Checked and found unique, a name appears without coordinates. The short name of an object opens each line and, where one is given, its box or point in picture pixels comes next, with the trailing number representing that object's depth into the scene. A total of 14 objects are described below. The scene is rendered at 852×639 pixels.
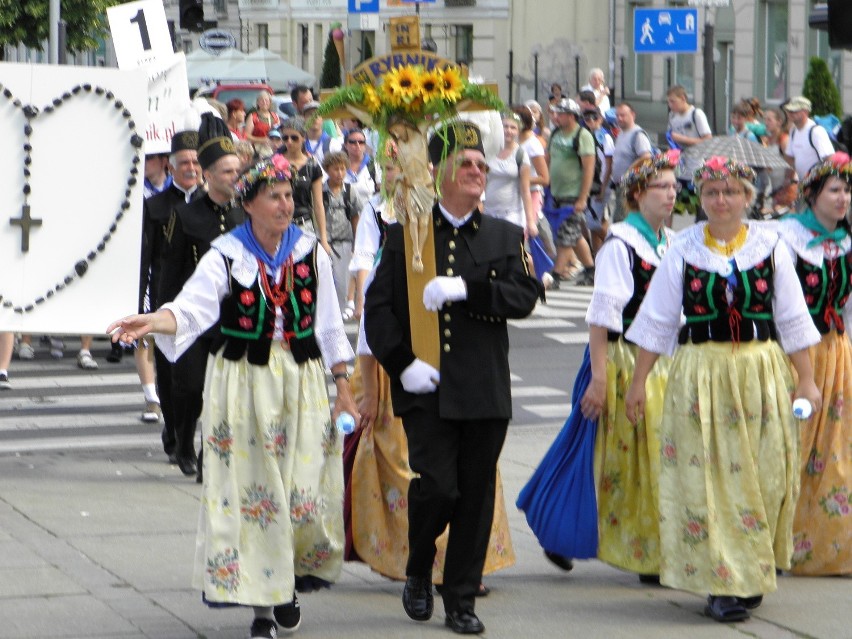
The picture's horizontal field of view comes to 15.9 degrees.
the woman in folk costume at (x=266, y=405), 10.70
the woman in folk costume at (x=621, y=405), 12.30
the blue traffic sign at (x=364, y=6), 42.76
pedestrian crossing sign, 38.16
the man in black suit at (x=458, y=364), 10.90
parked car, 62.14
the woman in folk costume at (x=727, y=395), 11.42
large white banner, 18.58
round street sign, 73.53
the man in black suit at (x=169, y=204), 17.15
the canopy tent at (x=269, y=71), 76.31
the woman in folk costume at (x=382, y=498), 12.14
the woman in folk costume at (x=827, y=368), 12.72
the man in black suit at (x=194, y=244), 15.23
